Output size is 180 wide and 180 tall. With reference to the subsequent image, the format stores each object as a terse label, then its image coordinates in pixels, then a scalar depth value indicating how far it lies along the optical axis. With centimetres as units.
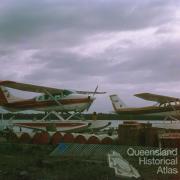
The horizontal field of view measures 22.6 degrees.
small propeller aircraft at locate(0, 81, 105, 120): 2553
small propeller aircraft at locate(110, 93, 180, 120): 3309
